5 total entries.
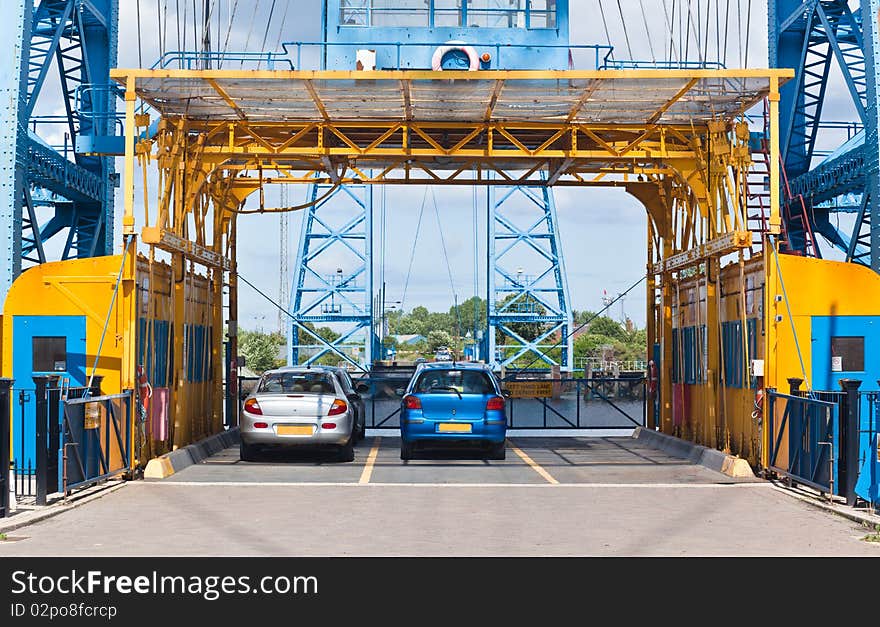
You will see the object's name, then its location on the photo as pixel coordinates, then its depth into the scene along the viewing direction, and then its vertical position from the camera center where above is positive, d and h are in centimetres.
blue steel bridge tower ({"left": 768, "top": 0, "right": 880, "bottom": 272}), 3041 +625
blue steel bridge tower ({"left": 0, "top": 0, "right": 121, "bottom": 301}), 2686 +536
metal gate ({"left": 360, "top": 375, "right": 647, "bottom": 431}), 3991 -229
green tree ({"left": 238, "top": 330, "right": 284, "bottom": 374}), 9596 +22
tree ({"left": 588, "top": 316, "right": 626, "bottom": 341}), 15032 +298
